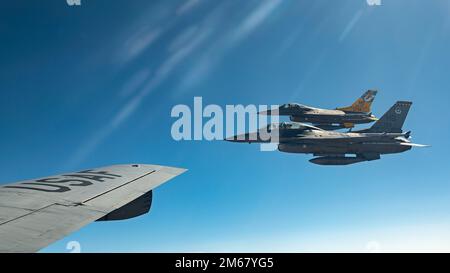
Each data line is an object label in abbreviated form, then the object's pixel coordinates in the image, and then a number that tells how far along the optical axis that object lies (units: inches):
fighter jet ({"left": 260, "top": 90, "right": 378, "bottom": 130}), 1651.1
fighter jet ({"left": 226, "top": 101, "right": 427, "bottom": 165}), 1395.2
